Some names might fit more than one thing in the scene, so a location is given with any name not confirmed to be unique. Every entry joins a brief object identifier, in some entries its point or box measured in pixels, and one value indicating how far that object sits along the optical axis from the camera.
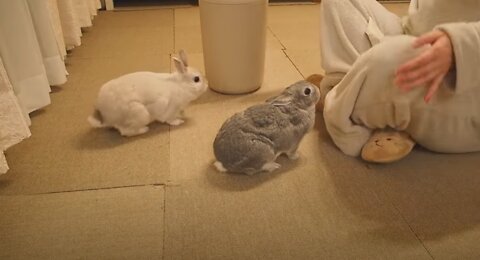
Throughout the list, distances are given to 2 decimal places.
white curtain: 0.83
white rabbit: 0.96
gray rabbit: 0.81
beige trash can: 1.13
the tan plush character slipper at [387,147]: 0.87
